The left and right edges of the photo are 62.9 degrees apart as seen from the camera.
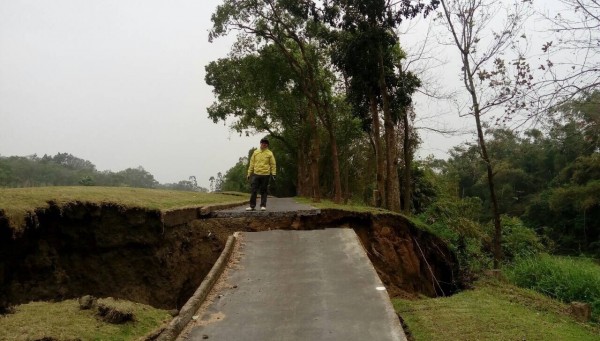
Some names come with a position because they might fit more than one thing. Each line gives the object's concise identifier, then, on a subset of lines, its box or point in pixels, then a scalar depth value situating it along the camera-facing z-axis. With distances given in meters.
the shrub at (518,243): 17.77
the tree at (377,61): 16.59
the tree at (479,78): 15.38
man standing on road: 10.72
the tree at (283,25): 18.09
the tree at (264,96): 22.72
